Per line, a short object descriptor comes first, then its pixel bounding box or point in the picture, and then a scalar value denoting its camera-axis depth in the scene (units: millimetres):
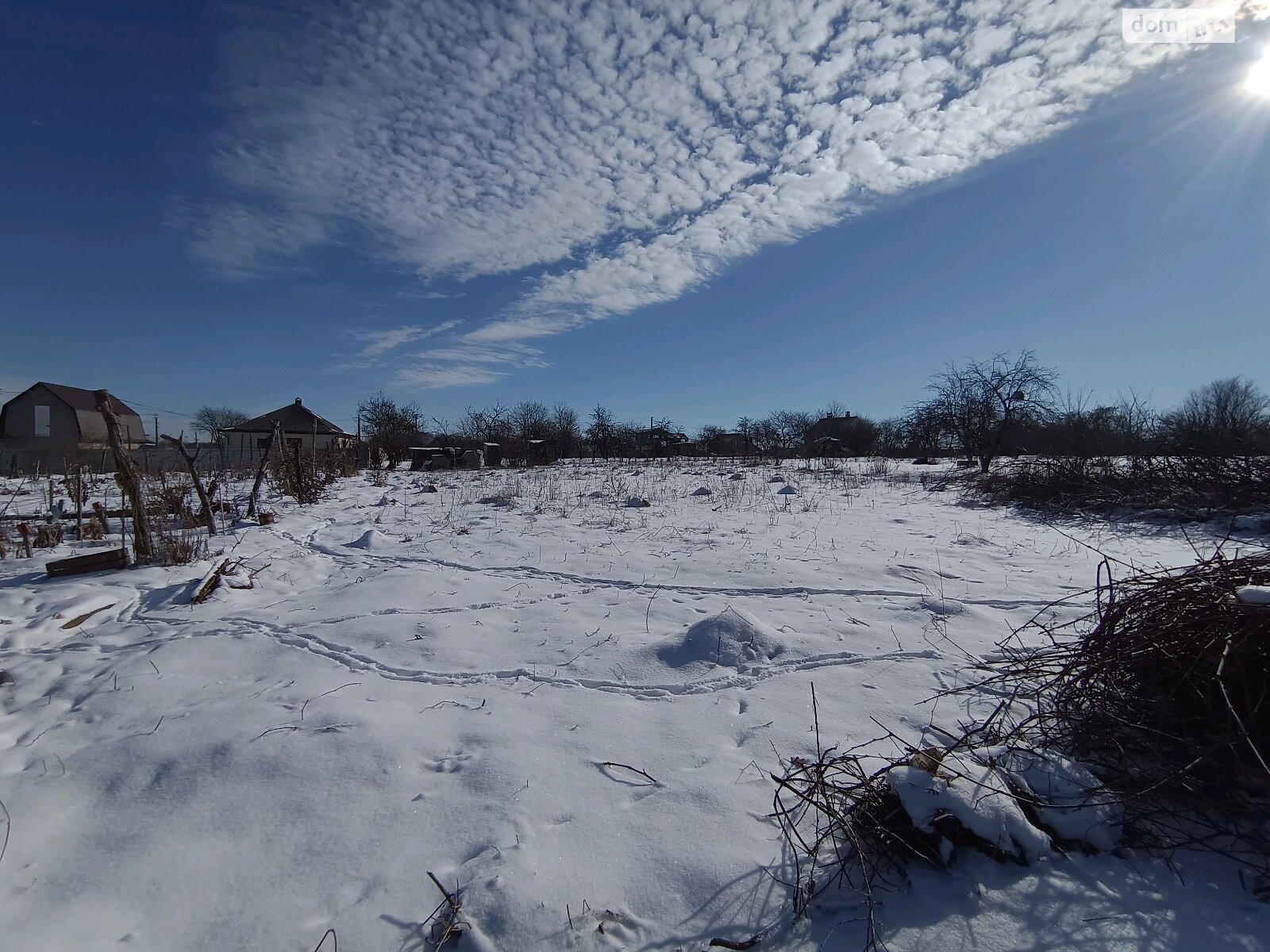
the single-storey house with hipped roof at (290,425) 33281
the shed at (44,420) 29859
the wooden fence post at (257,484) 7898
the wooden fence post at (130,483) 5074
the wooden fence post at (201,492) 6695
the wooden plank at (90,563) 4777
